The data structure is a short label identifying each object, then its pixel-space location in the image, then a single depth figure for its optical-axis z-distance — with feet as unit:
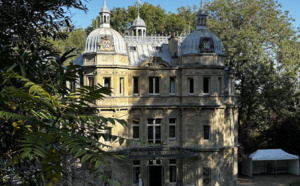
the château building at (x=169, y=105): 91.30
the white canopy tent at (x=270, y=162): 114.42
